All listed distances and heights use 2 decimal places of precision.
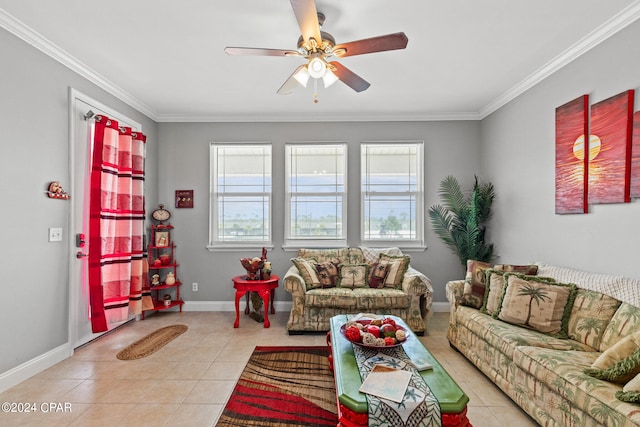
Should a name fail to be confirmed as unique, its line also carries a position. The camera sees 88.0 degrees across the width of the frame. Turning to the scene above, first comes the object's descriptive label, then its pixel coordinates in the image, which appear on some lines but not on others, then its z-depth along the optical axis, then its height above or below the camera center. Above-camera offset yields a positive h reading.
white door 3.06 +0.00
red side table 3.79 -0.87
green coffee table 1.56 -0.89
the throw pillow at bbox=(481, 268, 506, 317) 2.77 -0.66
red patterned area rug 2.08 -1.29
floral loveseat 3.53 -0.85
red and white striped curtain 3.25 -0.13
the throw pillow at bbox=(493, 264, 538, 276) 2.94 -0.48
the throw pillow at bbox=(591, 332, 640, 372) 1.72 -0.71
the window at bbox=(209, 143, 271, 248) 4.64 +0.28
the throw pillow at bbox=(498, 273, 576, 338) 2.41 -0.66
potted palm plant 4.07 -0.04
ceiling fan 1.95 +1.09
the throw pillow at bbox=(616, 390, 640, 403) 1.49 -0.82
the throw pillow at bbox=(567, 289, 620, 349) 2.19 -0.68
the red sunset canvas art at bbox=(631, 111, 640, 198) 2.24 +0.41
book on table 1.62 -0.87
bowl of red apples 2.11 -0.79
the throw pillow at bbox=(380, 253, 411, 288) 3.79 -0.65
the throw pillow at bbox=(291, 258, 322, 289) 3.77 -0.67
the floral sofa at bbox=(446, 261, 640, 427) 1.65 -0.83
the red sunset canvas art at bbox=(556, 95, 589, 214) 2.73 +0.52
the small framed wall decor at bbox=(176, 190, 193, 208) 4.60 +0.20
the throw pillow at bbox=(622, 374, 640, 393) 1.51 -0.78
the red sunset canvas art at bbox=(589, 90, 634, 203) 2.33 +0.50
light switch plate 2.84 -0.20
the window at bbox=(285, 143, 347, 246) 4.61 +0.29
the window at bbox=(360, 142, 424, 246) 4.59 +0.32
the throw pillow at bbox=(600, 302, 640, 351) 1.99 -0.66
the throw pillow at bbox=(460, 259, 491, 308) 3.00 -0.65
